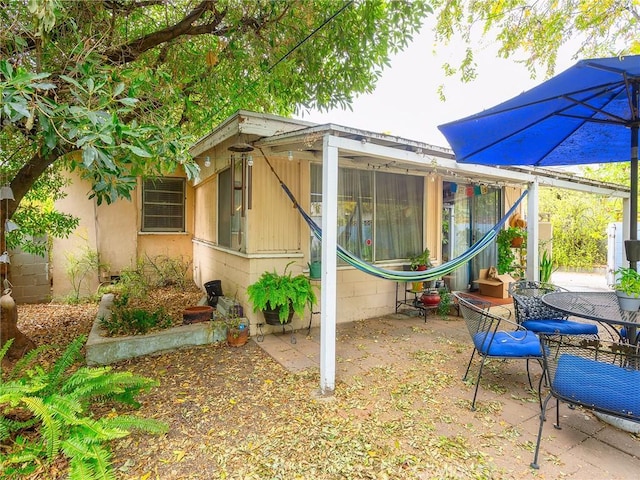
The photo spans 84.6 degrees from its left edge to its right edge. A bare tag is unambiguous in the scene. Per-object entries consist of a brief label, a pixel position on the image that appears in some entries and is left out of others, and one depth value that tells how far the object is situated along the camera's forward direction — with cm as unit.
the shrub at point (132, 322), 383
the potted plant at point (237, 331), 400
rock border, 348
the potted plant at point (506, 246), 587
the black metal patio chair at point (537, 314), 333
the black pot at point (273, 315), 402
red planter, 502
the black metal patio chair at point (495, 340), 268
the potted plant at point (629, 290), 234
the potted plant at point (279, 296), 386
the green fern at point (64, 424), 182
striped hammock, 344
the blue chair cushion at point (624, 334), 262
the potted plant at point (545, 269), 634
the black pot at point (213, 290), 510
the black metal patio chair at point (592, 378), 189
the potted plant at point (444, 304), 536
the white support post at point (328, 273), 288
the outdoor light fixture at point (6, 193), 300
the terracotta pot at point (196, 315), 423
